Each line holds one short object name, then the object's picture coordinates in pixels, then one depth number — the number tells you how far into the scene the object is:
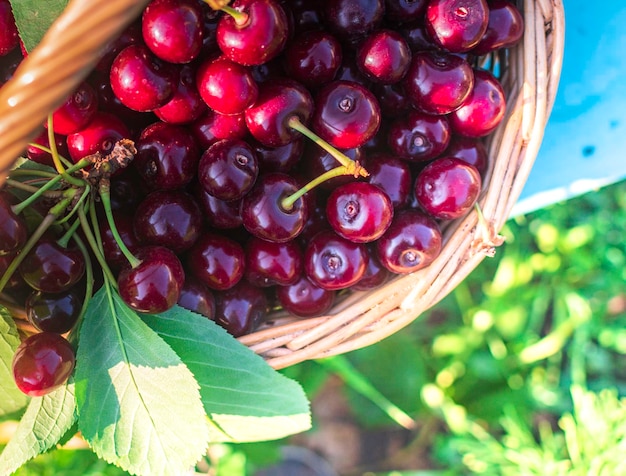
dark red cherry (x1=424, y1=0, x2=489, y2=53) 0.32
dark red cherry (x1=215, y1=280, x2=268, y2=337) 0.33
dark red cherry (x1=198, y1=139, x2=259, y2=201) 0.31
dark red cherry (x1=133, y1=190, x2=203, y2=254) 0.32
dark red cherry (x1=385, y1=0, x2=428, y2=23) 0.33
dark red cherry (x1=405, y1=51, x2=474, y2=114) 0.32
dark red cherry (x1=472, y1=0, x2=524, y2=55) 0.33
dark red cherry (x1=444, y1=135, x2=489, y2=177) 0.34
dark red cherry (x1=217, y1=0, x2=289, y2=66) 0.30
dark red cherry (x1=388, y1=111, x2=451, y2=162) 0.33
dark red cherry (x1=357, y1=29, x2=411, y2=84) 0.32
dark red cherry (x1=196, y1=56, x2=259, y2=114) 0.30
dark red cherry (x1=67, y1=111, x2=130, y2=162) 0.32
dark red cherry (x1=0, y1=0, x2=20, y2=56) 0.31
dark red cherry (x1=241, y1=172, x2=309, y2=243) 0.31
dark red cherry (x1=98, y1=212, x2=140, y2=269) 0.32
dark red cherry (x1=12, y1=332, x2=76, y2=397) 0.30
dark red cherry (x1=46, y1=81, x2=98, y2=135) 0.31
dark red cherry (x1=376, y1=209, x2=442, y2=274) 0.33
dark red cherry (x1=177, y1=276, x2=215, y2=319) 0.33
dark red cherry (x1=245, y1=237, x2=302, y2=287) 0.33
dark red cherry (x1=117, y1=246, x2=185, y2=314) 0.31
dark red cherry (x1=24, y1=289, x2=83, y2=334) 0.31
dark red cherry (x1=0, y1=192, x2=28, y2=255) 0.29
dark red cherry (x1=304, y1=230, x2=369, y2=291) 0.33
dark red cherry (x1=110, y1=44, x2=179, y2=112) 0.30
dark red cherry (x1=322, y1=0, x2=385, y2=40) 0.32
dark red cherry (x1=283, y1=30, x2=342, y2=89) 0.32
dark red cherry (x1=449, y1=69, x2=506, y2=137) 0.33
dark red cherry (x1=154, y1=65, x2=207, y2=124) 0.32
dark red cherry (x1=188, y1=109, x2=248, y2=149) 0.32
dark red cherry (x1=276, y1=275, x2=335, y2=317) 0.34
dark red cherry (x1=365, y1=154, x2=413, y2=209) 0.34
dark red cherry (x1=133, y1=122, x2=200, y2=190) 0.32
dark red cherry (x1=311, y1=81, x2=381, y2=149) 0.31
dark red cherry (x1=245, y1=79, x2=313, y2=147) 0.31
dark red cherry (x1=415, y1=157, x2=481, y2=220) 0.33
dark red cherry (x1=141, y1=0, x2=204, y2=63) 0.30
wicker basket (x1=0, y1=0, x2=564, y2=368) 0.33
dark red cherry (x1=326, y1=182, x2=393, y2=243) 0.32
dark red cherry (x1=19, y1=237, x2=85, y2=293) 0.30
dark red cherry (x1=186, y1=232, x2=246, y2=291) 0.33
